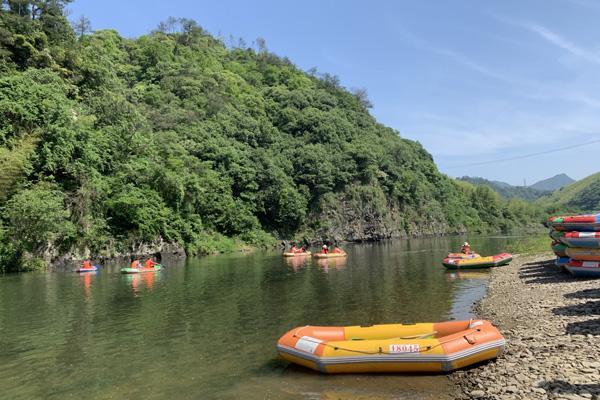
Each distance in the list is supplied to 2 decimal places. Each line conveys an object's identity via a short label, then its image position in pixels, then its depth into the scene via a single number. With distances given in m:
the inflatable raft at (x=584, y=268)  16.63
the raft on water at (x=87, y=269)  29.40
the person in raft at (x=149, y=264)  29.94
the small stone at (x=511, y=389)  7.21
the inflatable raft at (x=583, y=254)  16.52
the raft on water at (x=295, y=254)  39.84
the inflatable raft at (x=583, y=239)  16.06
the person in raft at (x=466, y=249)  27.29
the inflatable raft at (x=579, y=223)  16.83
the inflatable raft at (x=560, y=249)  19.03
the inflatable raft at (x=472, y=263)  24.91
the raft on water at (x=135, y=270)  28.31
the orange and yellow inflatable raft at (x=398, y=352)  8.57
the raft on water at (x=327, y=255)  37.28
